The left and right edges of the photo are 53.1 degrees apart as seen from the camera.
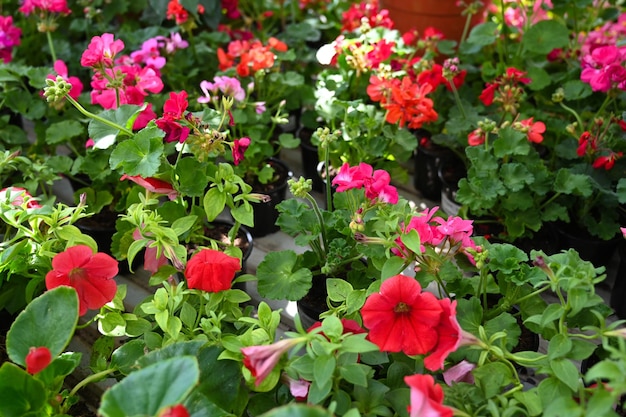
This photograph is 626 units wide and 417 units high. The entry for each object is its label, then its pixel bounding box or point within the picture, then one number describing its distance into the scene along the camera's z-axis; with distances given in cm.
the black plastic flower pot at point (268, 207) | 144
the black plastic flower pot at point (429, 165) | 158
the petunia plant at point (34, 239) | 98
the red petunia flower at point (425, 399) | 66
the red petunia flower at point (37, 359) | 73
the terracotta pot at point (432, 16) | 190
